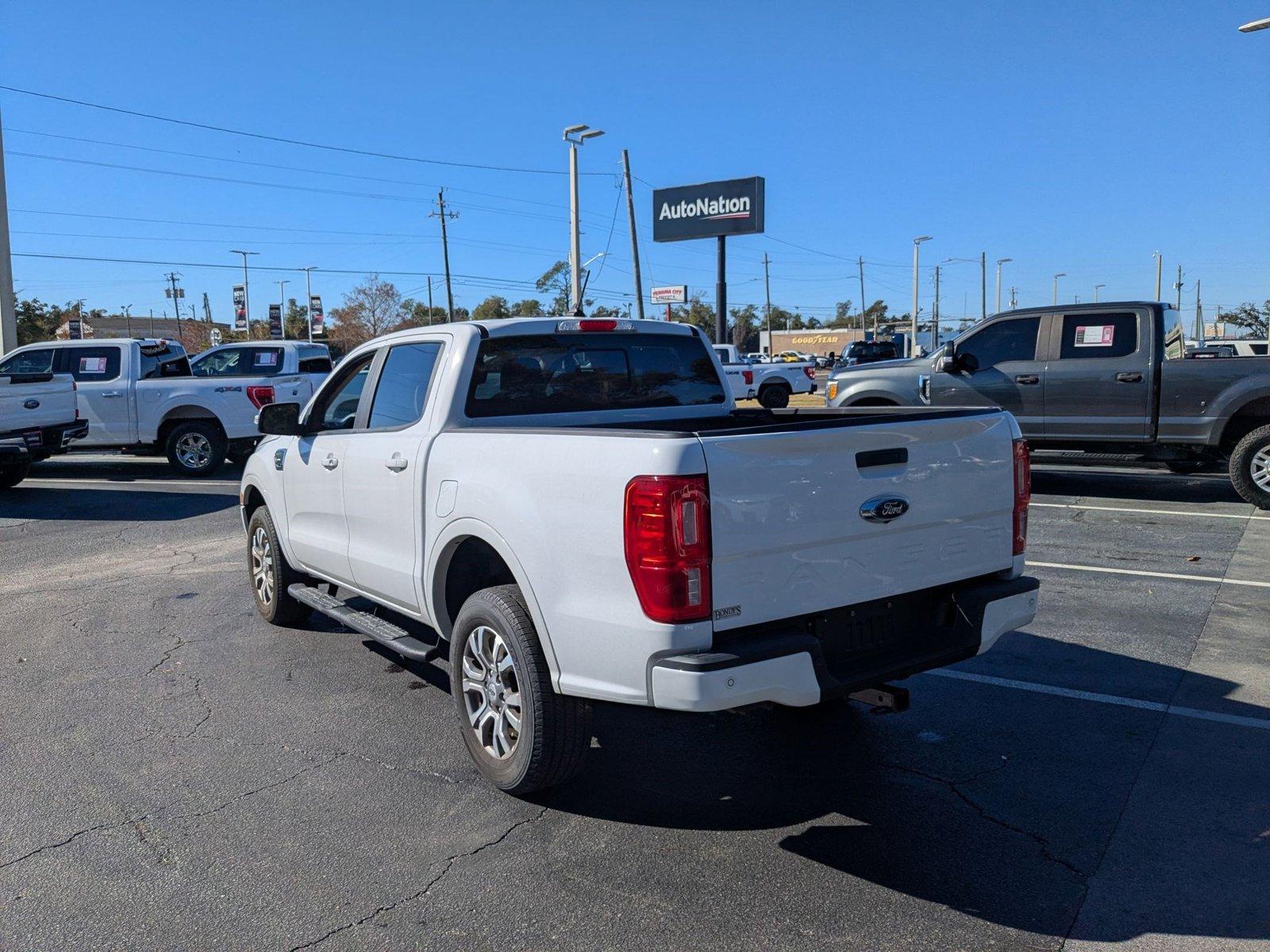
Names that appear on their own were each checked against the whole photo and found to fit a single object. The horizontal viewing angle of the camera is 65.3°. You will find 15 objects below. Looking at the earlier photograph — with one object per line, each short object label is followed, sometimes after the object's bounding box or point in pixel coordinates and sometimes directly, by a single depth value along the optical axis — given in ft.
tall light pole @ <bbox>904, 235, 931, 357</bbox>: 187.01
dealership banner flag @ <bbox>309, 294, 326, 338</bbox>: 216.74
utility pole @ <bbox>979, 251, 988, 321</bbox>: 307.95
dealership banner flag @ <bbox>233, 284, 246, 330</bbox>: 238.48
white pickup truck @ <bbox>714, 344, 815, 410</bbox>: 90.02
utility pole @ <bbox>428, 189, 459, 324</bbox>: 176.05
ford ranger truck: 10.61
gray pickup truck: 33.88
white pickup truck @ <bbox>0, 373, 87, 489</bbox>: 39.91
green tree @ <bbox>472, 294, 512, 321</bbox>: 254.06
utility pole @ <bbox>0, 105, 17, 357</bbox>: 65.82
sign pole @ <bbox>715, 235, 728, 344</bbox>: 106.01
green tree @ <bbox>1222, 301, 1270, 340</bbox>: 211.41
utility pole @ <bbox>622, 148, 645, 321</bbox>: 122.31
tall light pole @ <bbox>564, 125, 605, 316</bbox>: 103.09
